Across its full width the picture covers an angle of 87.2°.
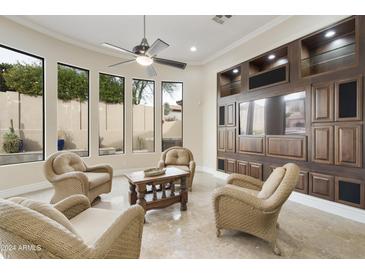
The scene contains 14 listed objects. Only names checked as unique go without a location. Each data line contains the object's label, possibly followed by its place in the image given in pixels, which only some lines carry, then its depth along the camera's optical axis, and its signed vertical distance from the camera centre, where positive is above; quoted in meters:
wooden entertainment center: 2.78 +0.42
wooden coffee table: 2.67 -0.81
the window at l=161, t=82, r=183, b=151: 6.11 +0.64
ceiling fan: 2.76 +1.28
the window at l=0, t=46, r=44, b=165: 3.68 +0.59
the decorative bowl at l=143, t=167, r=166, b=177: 2.96 -0.58
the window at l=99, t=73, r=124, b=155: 5.30 +0.62
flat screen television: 3.49 +0.42
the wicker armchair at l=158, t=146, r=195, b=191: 4.34 -0.52
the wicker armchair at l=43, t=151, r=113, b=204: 2.94 -0.68
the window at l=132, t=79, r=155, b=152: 5.82 +0.63
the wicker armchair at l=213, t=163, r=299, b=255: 1.86 -0.73
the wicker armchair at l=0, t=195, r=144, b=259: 0.93 -0.57
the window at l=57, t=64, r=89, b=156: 4.60 +0.66
